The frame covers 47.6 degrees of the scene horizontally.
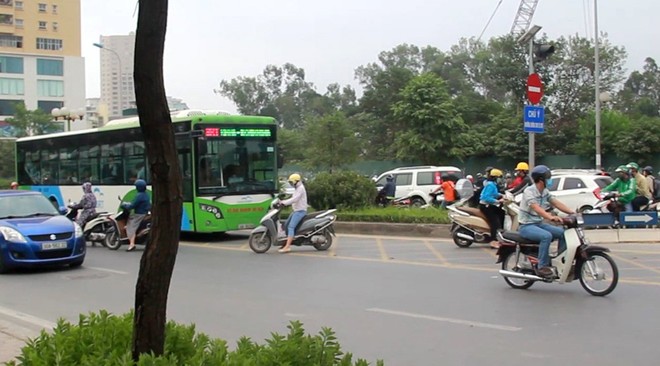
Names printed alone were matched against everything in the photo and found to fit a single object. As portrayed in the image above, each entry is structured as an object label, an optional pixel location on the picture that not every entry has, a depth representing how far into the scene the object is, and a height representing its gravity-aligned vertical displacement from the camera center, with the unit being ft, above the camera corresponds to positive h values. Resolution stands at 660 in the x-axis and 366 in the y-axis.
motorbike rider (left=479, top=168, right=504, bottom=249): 49.78 -2.86
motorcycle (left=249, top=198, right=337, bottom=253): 50.70 -4.68
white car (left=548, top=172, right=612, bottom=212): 68.39 -2.58
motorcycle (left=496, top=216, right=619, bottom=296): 31.96 -4.54
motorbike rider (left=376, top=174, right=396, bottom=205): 81.87 -3.44
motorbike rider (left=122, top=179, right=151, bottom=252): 54.85 -3.26
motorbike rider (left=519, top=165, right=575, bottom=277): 33.04 -2.50
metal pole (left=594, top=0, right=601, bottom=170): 103.17 +10.59
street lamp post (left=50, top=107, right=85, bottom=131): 109.19 +7.59
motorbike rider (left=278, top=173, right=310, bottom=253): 50.16 -2.81
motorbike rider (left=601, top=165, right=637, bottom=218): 55.62 -2.35
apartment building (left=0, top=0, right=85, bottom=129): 292.20 +44.13
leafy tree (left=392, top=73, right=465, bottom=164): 141.18 +8.35
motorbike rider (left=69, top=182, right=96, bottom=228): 59.00 -3.32
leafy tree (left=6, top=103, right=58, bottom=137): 187.83 +11.17
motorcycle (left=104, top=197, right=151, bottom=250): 55.52 -5.00
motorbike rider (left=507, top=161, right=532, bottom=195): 53.81 -1.32
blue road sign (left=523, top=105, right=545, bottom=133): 55.25 +3.10
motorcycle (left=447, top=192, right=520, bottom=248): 50.78 -4.35
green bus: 57.82 -0.11
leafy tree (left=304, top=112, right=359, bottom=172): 129.49 +3.09
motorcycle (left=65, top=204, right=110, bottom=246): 58.65 -4.86
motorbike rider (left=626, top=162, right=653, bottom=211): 55.72 -2.31
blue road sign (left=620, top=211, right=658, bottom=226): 53.47 -4.18
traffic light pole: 56.44 +2.08
